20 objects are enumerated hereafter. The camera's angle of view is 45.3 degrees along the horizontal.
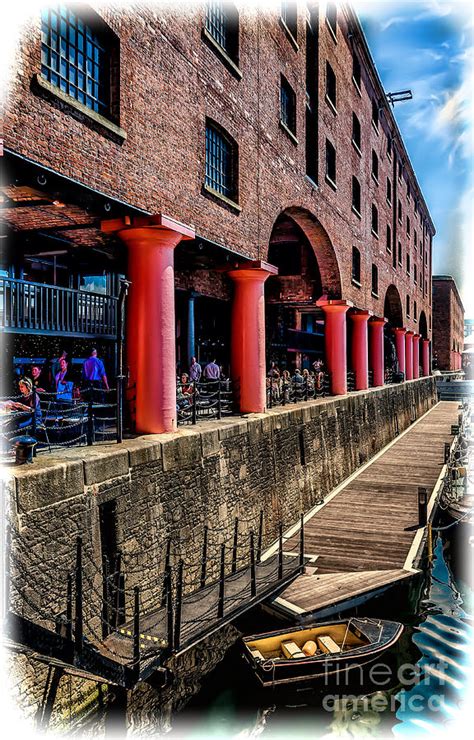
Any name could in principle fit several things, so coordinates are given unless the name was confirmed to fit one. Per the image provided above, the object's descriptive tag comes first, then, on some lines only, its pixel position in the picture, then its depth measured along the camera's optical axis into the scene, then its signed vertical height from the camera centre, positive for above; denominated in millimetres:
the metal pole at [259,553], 10473 -3592
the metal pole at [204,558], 9323 -3243
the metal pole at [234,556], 9833 -3458
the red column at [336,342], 20750 +713
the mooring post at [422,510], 13845 -3673
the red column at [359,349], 24250 +517
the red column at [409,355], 38750 +360
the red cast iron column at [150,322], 9562 +728
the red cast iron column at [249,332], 13688 +761
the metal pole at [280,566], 9766 -3554
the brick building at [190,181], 8273 +3580
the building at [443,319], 70938 +5051
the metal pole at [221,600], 7961 -3352
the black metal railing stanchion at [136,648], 6256 -3194
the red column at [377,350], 27781 +529
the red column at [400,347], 35375 +837
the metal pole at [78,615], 5855 -2604
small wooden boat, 8719 -4595
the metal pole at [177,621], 6949 -3172
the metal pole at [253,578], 8805 -3349
